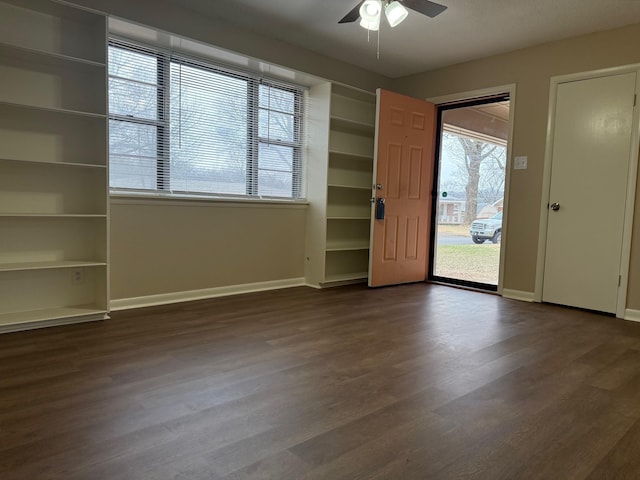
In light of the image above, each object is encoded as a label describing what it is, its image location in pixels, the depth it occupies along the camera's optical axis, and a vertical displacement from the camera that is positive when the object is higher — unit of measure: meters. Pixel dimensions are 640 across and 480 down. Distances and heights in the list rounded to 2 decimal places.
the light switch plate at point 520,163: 4.24 +0.50
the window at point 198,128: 3.42 +0.67
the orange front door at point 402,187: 4.56 +0.24
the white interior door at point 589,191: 3.66 +0.21
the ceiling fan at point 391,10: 2.93 +1.39
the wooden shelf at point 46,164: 2.74 +0.22
